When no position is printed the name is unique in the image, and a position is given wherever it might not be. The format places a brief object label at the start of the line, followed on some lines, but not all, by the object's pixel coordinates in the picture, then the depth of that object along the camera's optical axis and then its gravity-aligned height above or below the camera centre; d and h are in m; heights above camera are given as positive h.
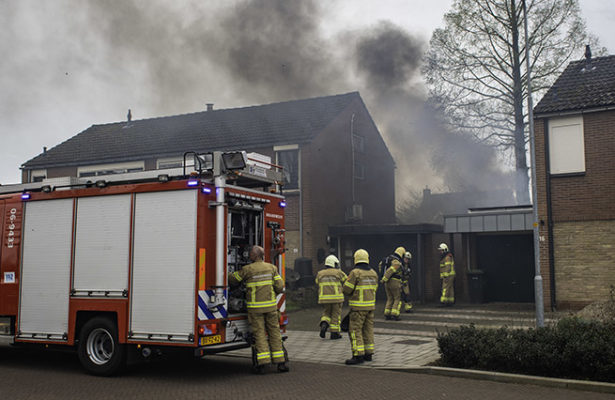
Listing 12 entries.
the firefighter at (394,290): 15.08 -0.64
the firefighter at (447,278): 18.72 -0.44
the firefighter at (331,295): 12.12 -0.62
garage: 18.77 +0.16
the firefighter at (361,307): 9.30 -0.64
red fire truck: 8.06 +0.12
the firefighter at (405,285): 15.84 -0.57
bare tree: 23.95 +7.99
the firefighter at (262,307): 8.48 -0.58
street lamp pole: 11.57 +0.63
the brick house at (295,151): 23.13 +4.69
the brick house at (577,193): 15.58 +1.78
